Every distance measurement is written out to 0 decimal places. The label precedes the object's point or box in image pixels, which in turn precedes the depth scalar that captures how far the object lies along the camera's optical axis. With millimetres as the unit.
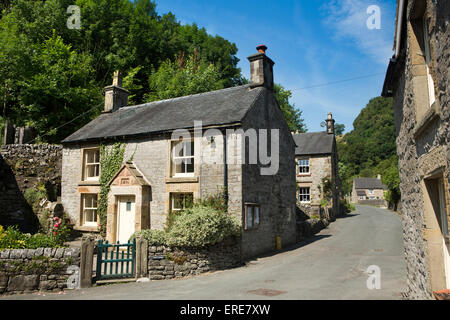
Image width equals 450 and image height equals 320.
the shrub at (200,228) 11117
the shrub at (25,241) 10023
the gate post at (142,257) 10656
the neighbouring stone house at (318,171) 31172
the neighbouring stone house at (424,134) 4223
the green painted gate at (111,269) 10125
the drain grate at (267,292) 8422
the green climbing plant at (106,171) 16609
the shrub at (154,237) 10961
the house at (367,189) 72106
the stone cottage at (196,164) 13969
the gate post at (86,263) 9727
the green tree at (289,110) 45656
